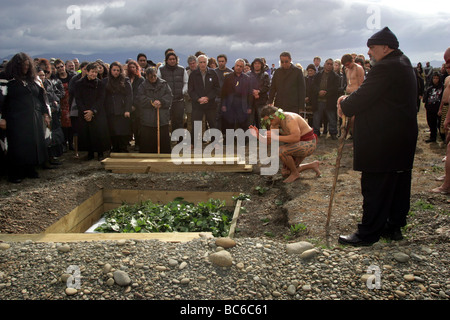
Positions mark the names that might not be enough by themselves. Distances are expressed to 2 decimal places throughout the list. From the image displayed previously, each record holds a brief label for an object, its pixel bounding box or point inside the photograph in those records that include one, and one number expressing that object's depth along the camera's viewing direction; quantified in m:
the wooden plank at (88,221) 5.95
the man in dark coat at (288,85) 8.74
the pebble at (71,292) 3.11
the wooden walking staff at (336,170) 4.29
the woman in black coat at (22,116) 6.77
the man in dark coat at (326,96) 10.24
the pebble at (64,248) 3.75
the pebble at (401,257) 3.37
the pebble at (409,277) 3.12
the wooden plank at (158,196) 6.55
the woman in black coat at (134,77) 8.82
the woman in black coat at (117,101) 8.30
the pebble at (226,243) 3.70
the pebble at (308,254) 3.46
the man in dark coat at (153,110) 8.16
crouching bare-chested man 6.18
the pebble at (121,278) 3.18
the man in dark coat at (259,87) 9.84
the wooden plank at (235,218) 4.80
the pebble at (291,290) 3.04
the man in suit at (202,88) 9.04
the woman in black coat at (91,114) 8.11
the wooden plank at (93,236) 4.28
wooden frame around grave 4.34
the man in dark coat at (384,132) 3.66
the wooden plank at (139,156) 7.87
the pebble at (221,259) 3.37
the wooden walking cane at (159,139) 8.35
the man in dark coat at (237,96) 9.30
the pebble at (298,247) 3.61
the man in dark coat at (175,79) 8.84
